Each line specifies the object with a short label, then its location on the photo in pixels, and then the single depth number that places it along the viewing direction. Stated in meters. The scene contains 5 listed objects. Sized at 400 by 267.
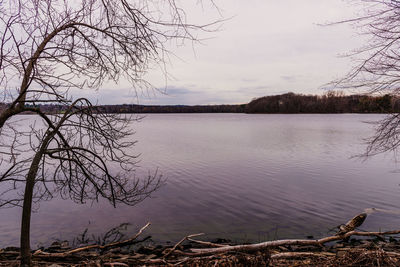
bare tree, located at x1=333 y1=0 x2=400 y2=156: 6.12
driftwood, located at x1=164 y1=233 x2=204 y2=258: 5.62
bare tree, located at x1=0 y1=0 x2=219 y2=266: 3.72
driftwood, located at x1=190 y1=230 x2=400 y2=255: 5.29
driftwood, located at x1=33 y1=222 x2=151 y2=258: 5.78
